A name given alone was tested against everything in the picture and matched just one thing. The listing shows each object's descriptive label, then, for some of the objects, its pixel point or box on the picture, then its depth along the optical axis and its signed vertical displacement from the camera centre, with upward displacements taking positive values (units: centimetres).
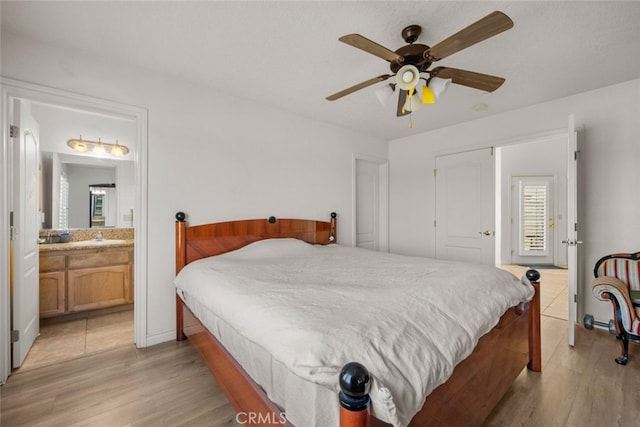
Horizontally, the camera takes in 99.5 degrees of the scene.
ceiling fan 133 +90
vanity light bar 340 +84
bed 85 -50
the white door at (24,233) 198 -18
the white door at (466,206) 356 +9
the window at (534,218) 608 -11
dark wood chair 206 -64
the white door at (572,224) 238 -10
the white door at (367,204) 427 +14
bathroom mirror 331 +26
